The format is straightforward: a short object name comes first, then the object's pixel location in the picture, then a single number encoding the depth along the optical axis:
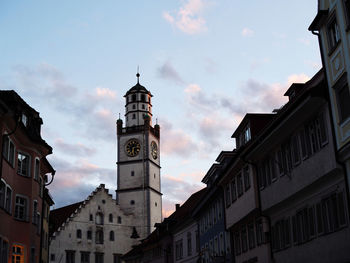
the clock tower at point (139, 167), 100.44
